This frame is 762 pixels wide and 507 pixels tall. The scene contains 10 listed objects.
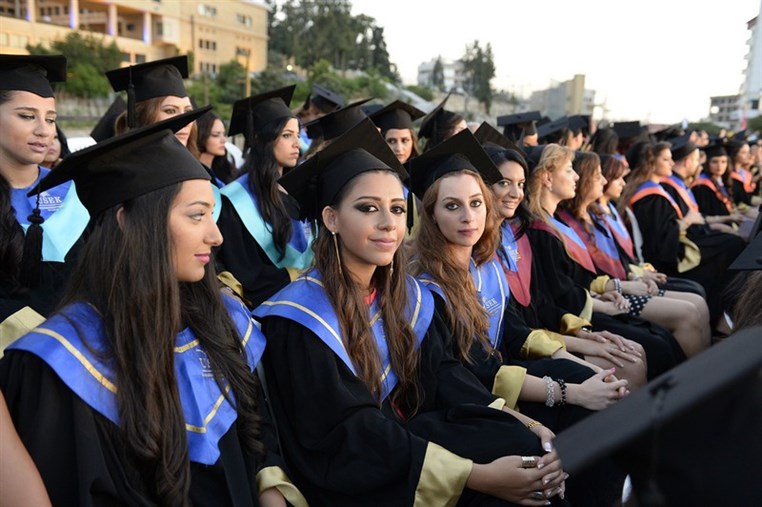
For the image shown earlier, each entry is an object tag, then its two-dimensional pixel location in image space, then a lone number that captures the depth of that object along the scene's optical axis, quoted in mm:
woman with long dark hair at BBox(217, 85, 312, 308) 3852
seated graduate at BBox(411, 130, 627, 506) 2822
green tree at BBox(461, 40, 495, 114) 76500
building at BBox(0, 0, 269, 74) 41344
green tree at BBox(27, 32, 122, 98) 35719
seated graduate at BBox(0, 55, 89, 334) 2619
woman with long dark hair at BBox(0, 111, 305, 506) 1595
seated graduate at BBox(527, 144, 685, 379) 4012
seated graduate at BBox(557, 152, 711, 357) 4422
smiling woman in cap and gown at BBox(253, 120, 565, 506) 2107
